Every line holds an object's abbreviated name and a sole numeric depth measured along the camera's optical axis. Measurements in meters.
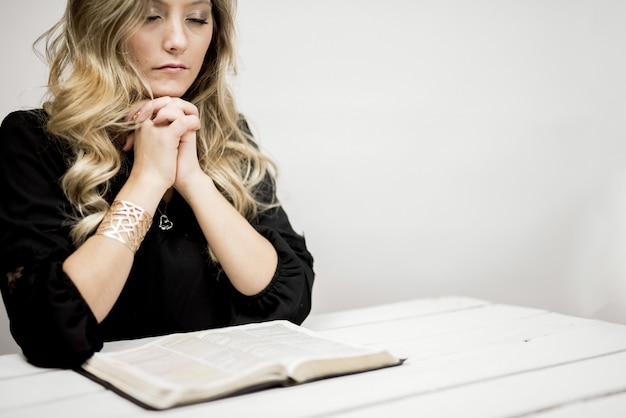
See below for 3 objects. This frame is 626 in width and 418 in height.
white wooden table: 0.94
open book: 0.96
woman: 1.31
